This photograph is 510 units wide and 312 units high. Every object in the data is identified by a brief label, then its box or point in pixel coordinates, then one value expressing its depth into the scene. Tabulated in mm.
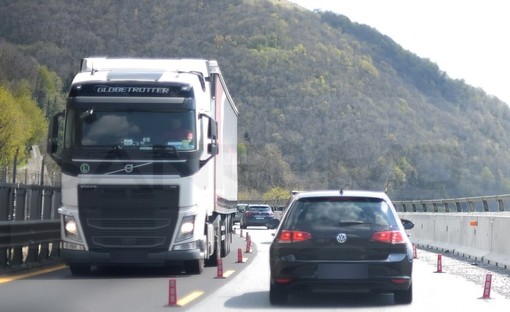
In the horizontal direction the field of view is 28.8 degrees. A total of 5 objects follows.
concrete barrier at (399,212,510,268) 21609
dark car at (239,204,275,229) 53344
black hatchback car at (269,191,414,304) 12539
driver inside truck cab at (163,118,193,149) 17281
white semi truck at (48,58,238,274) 17078
